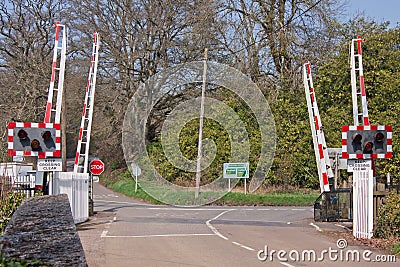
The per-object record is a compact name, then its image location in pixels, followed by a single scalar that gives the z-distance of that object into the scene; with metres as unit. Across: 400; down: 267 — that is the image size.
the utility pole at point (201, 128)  33.72
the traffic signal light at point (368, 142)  15.30
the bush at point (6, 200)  11.75
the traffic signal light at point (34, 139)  15.16
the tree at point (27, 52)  37.16
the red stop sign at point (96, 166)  27.36
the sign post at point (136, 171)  37.66
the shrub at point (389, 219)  13.40
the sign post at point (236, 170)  35.97
